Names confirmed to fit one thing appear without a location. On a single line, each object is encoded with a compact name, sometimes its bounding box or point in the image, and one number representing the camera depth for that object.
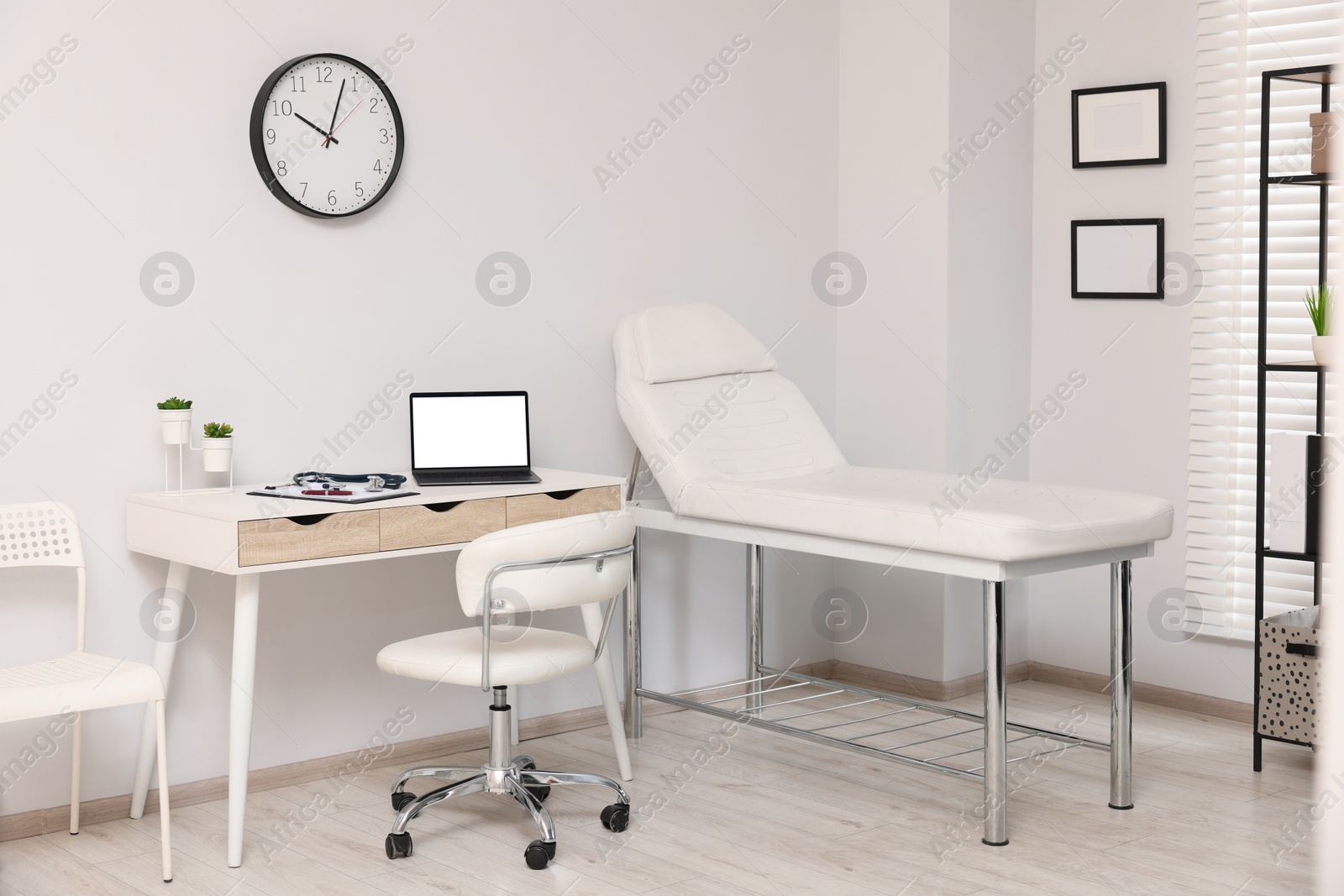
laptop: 3.28
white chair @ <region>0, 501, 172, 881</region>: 2.41
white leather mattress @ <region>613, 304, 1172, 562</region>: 2.76
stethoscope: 2.97
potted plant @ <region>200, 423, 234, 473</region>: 2.93
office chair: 2.59
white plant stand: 2.92
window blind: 3.56
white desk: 2.62
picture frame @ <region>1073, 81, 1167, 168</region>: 3.85
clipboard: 2.80
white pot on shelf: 3.03
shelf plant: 3.08
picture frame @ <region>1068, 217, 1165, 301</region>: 3.89
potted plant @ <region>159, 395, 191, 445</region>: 2.91
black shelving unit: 3.22
